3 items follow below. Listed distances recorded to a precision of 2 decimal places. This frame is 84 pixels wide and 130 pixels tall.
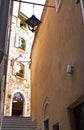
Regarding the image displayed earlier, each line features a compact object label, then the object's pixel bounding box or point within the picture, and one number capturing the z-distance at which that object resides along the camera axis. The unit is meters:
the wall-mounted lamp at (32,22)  3.24
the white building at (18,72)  9.00
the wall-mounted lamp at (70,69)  2.50
